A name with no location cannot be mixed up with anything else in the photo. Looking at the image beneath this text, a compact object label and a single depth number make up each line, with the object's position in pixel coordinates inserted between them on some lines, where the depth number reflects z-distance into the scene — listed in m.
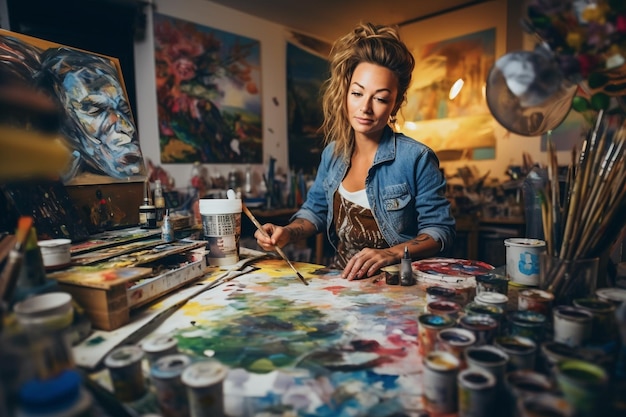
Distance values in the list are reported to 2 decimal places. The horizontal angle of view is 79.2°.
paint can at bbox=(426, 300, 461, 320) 0.82
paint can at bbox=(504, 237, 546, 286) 1.10
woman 1.69
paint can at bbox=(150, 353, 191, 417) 0.60
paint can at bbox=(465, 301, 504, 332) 0.78
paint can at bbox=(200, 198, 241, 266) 1.36
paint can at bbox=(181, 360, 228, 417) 0.58
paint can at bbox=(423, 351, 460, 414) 0.59
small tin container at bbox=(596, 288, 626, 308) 0.83
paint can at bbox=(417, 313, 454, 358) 0.73
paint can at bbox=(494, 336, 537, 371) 0.64
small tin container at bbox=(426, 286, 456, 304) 0.94
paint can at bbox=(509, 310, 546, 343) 0.74
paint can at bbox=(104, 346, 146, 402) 0.64
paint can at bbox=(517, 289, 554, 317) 0.84
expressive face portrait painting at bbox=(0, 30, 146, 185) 1.36
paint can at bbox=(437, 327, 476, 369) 0.66
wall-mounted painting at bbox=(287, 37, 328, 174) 4.55
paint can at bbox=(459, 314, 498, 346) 0.70
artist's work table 0.63
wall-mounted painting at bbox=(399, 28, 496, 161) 4.17
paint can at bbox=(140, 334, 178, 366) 0.69
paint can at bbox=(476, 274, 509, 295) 0.97
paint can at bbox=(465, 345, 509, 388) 0.59
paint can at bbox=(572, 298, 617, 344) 0.74
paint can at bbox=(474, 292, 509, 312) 0.84
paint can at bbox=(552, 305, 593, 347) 0.71
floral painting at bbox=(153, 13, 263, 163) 3.40
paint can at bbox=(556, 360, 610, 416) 0.50
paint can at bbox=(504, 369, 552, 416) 0.55
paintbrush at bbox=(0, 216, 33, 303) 0.70
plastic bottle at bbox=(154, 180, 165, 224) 1.76
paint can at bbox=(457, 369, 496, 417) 0.55
